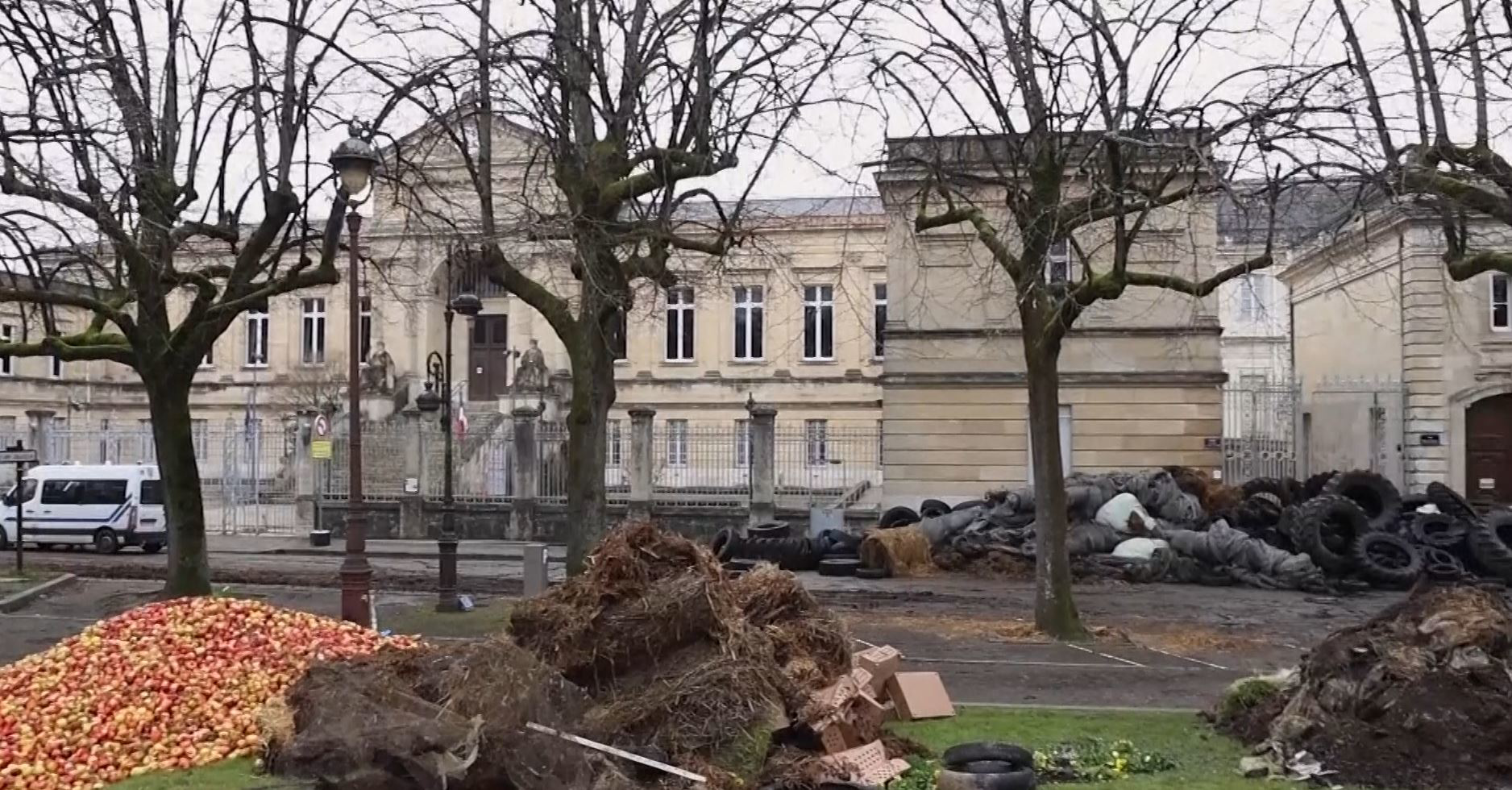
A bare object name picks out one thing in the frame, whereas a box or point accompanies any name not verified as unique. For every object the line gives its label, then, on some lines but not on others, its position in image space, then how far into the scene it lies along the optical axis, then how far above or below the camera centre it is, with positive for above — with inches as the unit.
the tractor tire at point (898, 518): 1005.8 -82.4
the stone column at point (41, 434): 1376.7 -13.4
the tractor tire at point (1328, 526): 810.8 -74.5
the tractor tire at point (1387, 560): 791.1 -94.8
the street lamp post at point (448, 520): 669.9 -58.8
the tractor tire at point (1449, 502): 889.5 -64.1
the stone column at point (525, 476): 1190.9 -55.9
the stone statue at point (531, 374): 1649.9 +60.8
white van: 1128.2 -79.9
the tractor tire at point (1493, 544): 796.0 -85.5
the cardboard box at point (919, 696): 379.2 -87.3
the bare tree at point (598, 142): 553.3 +130.5
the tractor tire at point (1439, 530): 827.4 -79.3
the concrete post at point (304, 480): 1259.8 -62.0
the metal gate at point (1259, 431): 1186.0 -15.6
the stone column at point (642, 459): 1160.2 -38.0
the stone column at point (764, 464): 1113.4 -42.2
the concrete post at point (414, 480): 1214.3 -59.8
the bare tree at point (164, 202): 584.1 +108.5
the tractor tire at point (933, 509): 1008.9 -76.0
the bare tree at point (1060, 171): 484.7 +103.5
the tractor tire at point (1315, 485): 962.7 -54.9
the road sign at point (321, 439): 1179.3 -18.3
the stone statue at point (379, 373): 1691.7 +64.6
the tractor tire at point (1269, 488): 987.3 -59.1
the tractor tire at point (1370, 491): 877.8 -55.1
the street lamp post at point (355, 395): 496.4 +11.5
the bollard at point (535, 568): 659.4 -80.2
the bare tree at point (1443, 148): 451.2 +101.8
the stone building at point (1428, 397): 1244.5 +18.4
